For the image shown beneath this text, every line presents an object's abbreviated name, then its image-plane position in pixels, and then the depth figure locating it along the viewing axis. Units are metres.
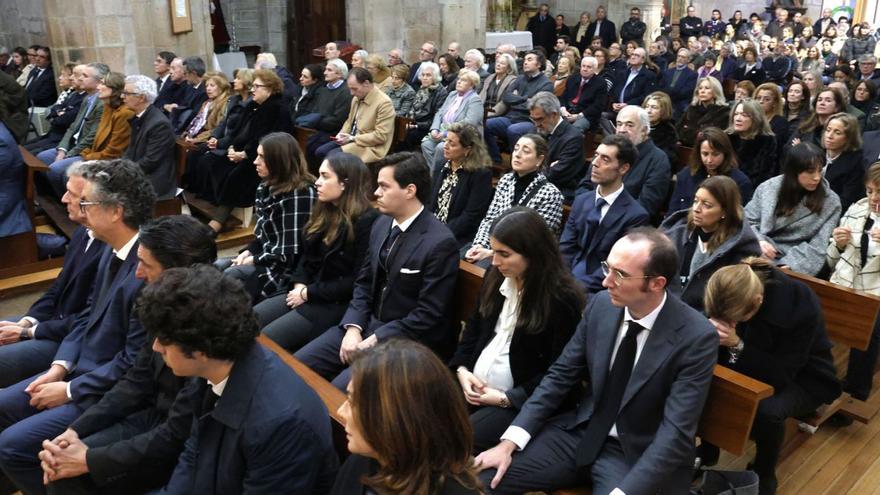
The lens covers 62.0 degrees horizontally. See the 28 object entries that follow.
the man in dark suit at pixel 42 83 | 8.62
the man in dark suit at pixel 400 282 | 3.14
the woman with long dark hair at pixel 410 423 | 1.62
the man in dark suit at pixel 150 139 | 5.35
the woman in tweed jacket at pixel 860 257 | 3.58
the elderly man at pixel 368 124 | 6.39
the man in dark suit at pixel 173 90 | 7.31
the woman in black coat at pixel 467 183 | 4.44
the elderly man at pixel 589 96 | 7.88
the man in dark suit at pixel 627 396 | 2.26
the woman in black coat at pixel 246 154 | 5.82
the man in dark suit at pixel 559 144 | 5.23
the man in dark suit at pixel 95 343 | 2.67
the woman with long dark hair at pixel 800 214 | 3.84
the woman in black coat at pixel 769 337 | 2.69
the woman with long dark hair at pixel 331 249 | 3.54
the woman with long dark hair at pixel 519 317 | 2.64
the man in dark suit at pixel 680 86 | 9.52
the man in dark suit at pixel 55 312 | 3.21
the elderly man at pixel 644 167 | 4.80
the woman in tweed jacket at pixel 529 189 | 4.13
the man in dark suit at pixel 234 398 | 1.95
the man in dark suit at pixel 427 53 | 9.26
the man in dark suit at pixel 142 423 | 2.39
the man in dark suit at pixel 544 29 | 15.34
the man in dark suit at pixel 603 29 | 15.55
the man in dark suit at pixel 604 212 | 3.77
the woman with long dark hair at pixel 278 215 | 3.85
